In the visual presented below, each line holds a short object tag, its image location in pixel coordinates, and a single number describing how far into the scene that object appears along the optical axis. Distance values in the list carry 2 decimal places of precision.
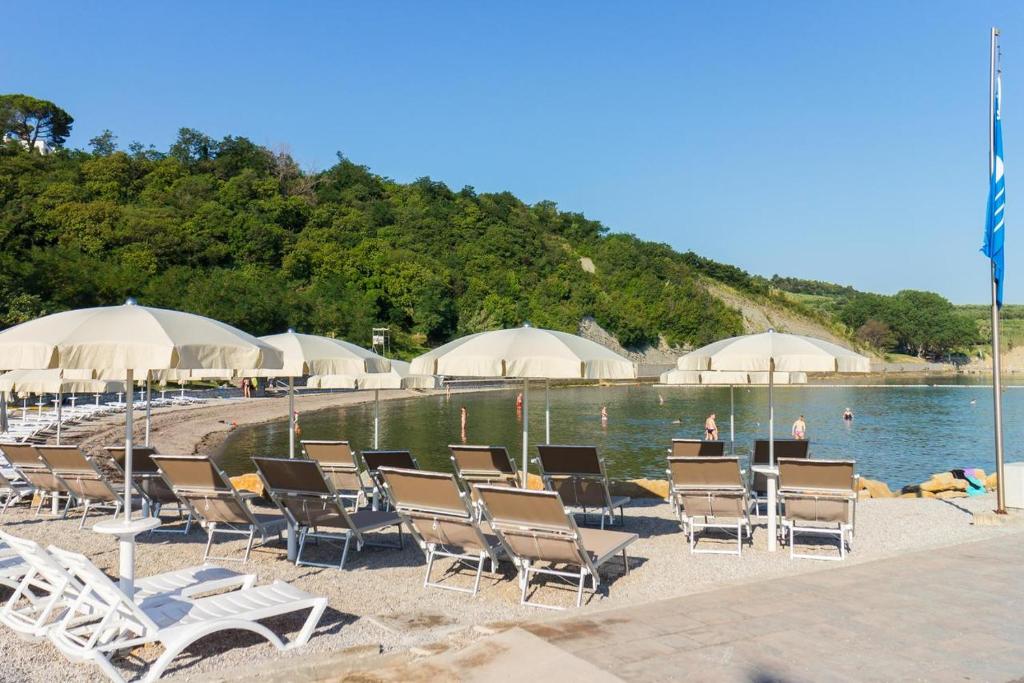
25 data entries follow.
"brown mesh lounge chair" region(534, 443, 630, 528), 7.77
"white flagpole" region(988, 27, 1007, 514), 8.55
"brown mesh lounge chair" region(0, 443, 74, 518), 8.41
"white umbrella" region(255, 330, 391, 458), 8.54
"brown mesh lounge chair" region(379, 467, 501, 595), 5.70
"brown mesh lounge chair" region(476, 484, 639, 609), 5.22
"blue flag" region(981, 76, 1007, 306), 9.08
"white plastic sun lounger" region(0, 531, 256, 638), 4.15
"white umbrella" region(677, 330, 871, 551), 7.49
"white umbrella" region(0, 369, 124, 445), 12.28
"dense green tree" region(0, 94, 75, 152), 96.44
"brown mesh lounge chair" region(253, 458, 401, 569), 6.31
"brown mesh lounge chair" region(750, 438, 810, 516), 8.71
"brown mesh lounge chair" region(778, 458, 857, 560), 7.02
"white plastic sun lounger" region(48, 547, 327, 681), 3.79
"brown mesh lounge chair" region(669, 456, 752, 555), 7.08
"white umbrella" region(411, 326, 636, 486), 6.99
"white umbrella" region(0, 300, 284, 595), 4.60
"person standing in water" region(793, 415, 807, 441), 22.67
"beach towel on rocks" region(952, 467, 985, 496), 12.26
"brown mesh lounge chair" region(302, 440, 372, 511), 8.91
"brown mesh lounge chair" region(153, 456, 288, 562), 6.59
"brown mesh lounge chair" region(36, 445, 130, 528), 8.05
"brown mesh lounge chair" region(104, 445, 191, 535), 7.82
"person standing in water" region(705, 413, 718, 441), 22.95
